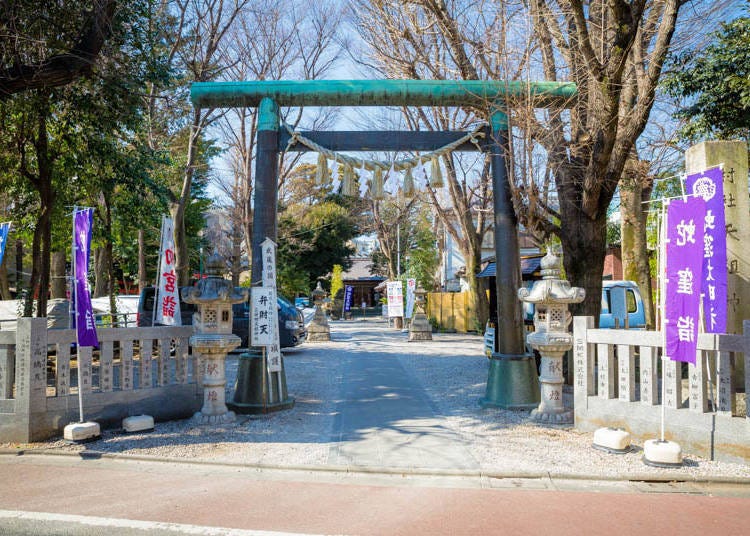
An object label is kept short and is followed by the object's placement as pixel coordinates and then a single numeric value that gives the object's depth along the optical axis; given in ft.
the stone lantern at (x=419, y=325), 64.49
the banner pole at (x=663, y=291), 19.11
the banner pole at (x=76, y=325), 20.79
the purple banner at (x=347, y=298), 117.70
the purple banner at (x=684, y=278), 18.45
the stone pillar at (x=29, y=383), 20.10
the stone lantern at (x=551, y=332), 23.26
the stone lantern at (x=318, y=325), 63.87
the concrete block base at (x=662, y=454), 17.51
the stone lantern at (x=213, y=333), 23.56
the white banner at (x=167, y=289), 33.37
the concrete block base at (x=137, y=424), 21.77
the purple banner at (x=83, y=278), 21.25
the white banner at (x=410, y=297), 82.07
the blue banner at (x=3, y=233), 27.40
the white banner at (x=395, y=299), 79.96
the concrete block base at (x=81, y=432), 20.31
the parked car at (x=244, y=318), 47.42
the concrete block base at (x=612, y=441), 19.10
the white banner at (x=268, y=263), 25.81
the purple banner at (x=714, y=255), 19.29
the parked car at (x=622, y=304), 43.92
